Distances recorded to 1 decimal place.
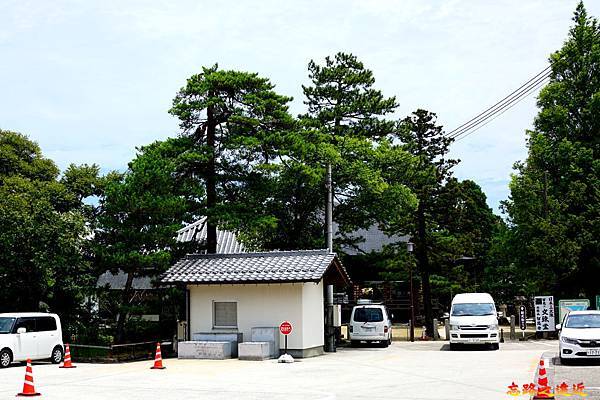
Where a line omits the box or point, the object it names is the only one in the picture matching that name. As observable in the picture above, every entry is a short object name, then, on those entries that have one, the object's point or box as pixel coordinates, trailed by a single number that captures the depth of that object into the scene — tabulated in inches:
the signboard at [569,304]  1330.0
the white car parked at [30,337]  877.8
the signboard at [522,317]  1369.3
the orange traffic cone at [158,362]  839.1
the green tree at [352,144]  1286.9
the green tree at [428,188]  1530.5
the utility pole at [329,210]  1151.0
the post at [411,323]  1363.2
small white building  986.1
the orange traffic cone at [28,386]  575.5
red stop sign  917.2
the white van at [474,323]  1078.4
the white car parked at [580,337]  780.6
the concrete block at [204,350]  968.9
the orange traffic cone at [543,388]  499.5
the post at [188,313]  1057.5
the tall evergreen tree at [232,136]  1161.4
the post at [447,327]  1402.3
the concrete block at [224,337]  989.8
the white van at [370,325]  1213.1
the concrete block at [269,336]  969.5
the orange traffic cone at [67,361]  869.8
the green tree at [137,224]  1008.9
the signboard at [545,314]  1336.1
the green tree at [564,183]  1432.1
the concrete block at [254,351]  941.8
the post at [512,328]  1369.3
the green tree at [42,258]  1034.1
